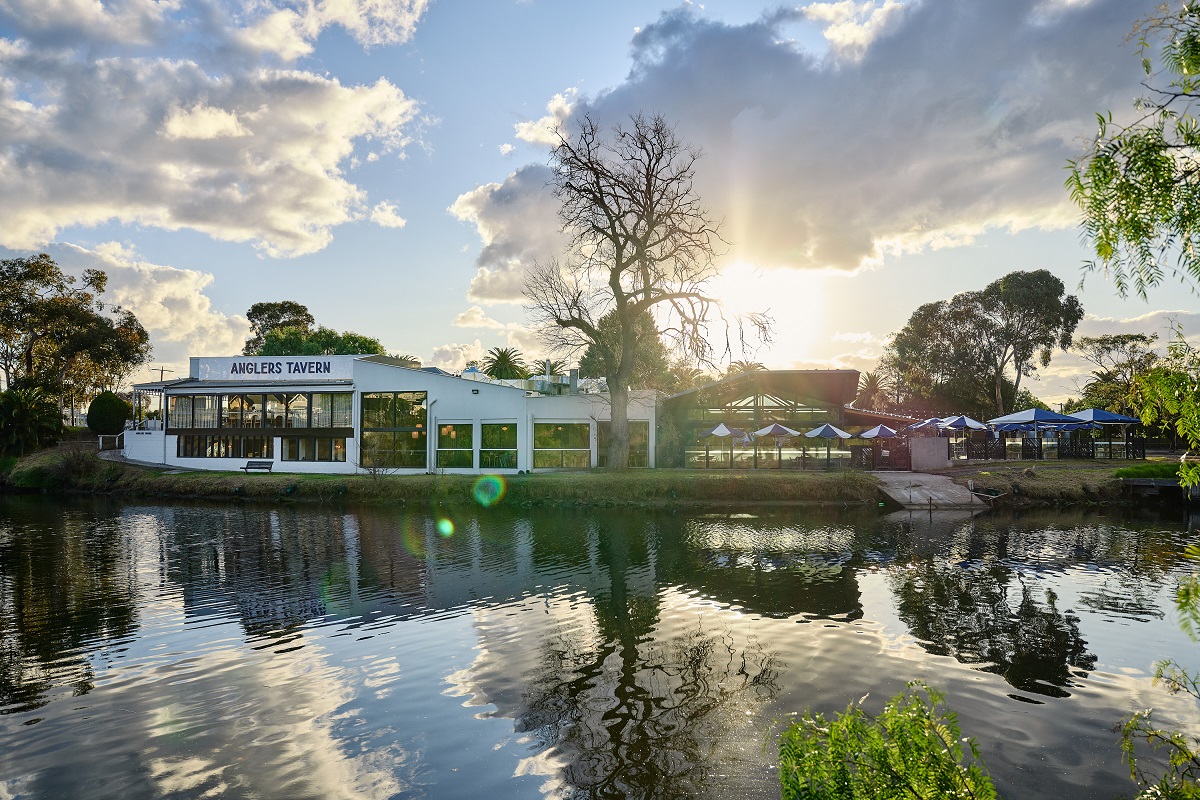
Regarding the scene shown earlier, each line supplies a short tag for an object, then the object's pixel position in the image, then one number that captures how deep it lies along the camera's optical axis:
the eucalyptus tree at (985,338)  58.62
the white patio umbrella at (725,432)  39.50
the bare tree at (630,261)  35.91
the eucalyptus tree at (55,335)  61.19
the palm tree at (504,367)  85.25
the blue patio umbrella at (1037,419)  39.16
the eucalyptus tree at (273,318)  86.50
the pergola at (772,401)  42.94
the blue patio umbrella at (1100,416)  37.78
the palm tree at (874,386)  82.52
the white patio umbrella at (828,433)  37.75
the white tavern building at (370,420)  41.59
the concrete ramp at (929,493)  31.53
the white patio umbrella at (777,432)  39.19
